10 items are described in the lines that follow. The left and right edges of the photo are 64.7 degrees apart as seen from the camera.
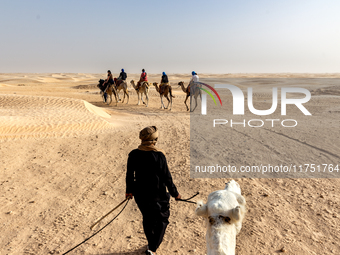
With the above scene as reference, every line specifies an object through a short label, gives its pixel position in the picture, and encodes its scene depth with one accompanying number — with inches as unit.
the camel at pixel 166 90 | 764.0
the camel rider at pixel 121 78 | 850.3
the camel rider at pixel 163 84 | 768.9
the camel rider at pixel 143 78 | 828.7
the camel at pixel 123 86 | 844.0
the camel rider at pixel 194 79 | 687.8
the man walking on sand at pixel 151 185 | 137.9
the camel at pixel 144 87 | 825.2
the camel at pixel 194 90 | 695.7
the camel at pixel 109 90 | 839.1
